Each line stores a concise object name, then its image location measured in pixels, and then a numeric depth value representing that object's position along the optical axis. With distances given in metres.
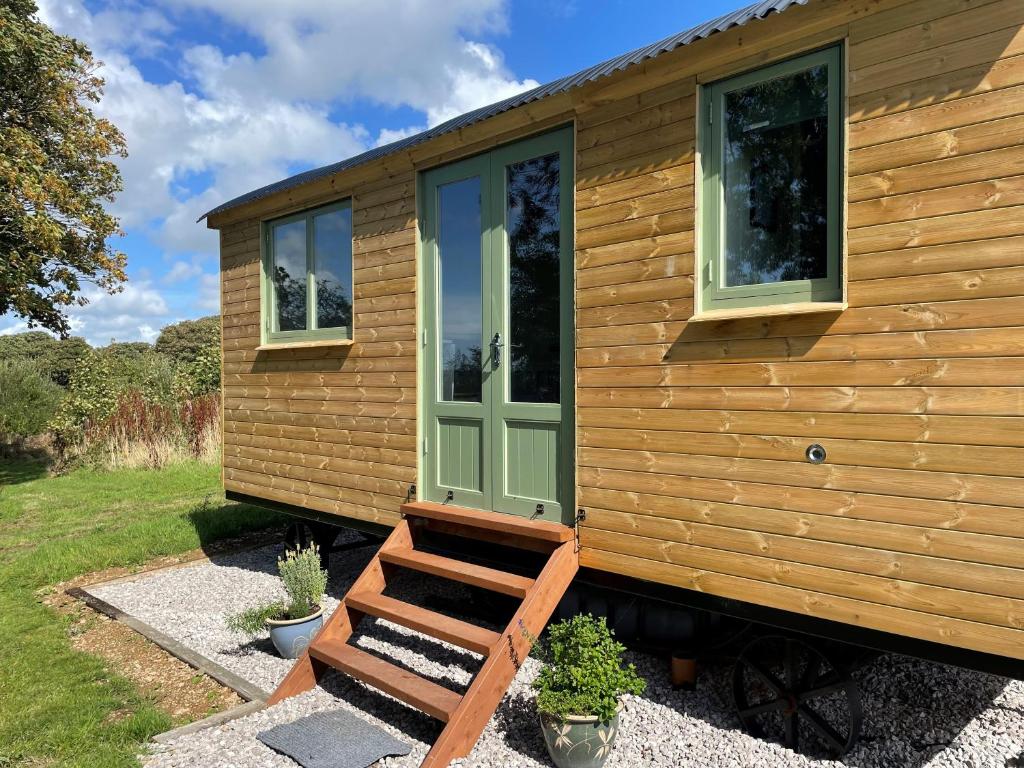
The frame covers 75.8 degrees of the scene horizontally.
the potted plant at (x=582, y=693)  2.91
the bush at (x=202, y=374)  14.96
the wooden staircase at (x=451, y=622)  3.09
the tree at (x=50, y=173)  10.21
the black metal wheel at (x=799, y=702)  3.09
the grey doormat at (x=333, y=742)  3.06
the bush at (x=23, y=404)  14.88
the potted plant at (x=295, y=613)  4.31
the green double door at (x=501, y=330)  3.91
